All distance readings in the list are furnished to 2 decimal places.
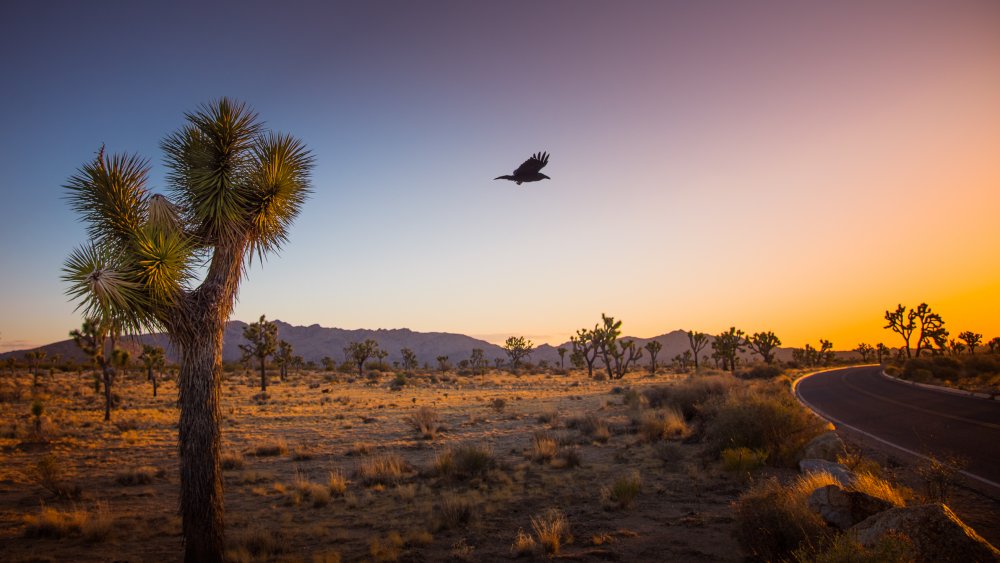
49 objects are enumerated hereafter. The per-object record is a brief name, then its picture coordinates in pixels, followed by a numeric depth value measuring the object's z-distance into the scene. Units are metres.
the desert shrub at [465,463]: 12.43
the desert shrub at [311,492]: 10.72
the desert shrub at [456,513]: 8.81
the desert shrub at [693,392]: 20.02
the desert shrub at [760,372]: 43.79
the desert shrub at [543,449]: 14.03
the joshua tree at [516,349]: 78.50
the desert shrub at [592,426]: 17.02
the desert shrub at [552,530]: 7.31
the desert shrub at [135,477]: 12.79
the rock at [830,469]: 7.72
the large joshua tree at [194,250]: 7.14
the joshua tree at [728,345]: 62.62
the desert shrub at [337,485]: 11.39
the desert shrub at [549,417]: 21.58
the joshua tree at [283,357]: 53.63
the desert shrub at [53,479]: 11.39
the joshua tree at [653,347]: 69.47
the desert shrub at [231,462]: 14.16
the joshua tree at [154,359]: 37.70
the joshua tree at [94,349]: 24.37
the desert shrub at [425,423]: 19.31
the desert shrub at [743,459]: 10.85
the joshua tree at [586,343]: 61.31
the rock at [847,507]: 5.86
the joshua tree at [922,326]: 67.69
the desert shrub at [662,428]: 16.33
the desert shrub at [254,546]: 7.41
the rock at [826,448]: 10.07
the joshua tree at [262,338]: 43.12
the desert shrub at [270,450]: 16.17
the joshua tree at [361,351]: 65.31
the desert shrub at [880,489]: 6.34
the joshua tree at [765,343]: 65.06
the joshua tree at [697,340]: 71.32
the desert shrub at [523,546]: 7.30
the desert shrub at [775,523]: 5.95
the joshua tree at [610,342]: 58.84
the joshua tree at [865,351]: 106.07
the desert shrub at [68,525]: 8.73
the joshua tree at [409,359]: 83.51
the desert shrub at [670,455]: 12.52
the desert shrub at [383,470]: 12.35
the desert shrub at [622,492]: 9.42
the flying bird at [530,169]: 9.27
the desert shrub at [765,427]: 11.63
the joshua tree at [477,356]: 77.96
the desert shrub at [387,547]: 7.41
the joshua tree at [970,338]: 79.88
